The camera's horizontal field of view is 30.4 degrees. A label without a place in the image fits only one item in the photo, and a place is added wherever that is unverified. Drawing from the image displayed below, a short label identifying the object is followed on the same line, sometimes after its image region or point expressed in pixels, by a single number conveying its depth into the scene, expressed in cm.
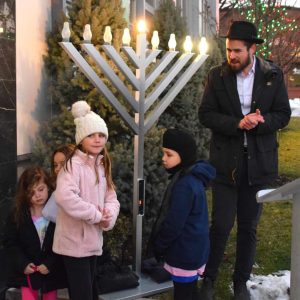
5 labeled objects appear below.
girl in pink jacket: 319
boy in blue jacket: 327
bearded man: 385
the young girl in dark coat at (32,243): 344
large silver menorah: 403
